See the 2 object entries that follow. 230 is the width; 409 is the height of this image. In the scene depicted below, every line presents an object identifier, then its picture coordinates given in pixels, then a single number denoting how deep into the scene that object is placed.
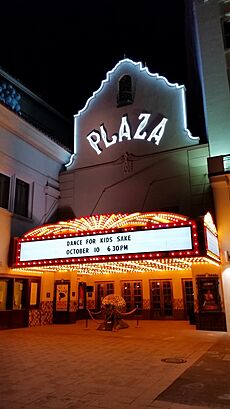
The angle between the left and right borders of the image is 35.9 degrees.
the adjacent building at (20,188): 15.94
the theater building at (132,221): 13.71
